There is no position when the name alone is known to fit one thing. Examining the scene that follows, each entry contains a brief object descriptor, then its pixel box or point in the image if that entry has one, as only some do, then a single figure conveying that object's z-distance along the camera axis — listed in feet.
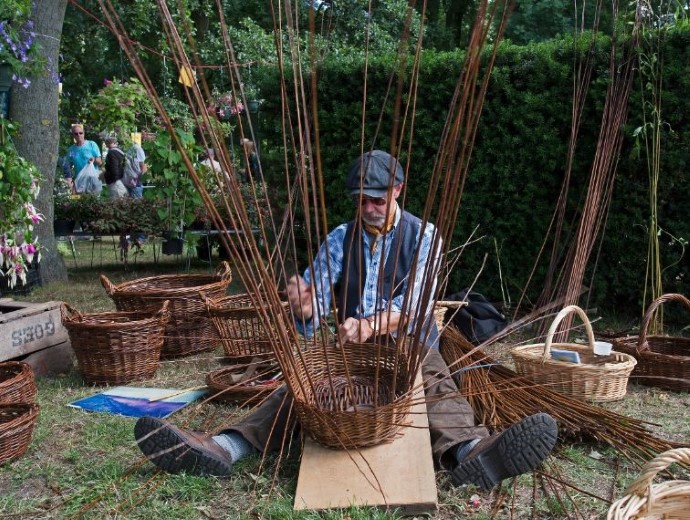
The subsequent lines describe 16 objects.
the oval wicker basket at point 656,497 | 4.97
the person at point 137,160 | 27.06
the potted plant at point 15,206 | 13.01
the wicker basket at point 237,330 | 11.76
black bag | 12.84
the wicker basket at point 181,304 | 12.32
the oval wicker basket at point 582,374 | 9.59
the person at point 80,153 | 28.53
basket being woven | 6.38
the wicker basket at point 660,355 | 10.59
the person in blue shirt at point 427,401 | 6.52
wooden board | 6.31
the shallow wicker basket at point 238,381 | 9.40
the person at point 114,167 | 27.63
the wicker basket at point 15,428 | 7.72
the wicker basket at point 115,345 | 10.75
